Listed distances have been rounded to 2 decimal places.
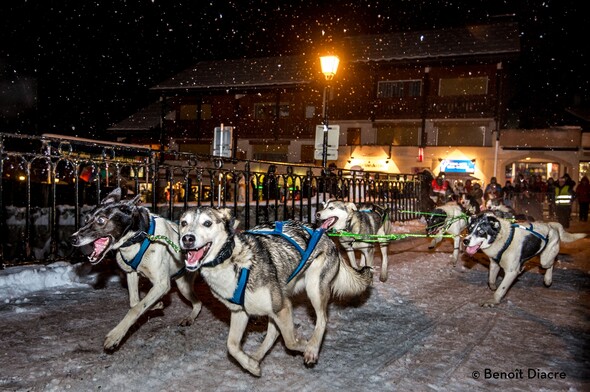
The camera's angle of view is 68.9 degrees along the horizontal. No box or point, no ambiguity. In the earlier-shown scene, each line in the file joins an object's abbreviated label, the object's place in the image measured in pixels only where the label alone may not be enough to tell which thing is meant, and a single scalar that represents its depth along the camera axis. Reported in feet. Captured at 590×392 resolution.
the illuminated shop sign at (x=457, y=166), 94.48
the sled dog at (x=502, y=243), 18.84
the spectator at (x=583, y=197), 63.62
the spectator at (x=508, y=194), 58.80
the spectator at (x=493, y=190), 61.52
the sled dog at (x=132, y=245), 11.99
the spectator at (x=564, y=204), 55.31
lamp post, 36.81
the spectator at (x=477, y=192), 63.00
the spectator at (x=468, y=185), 76.56
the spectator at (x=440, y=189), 51.21
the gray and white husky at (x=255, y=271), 10.60
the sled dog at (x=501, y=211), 22.58
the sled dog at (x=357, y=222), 19.80
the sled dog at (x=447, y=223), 27.86
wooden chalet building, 93.61
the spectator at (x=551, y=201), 57.24
